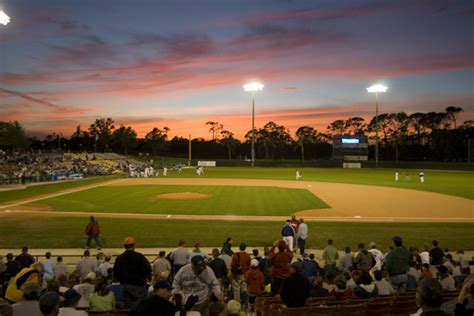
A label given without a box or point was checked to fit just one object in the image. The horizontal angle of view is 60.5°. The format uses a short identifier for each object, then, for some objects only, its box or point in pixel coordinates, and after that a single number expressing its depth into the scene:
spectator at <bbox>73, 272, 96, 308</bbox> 8.50
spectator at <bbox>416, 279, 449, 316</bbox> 4.20
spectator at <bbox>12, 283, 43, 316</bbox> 5.65
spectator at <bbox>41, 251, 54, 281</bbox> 11.67
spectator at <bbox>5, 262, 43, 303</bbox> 6.95
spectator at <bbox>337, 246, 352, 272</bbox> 12.39
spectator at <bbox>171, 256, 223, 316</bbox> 6.73
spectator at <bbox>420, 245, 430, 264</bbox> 12.93
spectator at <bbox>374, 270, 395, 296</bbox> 8.63
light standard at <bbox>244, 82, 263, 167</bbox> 74.19
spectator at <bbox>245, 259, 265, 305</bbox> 9.36
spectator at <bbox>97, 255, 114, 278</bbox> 11.23
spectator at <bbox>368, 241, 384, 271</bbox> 13.50
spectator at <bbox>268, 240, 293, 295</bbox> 9.69
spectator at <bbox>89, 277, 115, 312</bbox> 7.18
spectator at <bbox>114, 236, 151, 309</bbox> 7.52
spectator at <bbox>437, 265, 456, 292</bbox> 8.84
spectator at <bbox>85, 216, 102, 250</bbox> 18.42
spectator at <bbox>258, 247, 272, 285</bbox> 10.88
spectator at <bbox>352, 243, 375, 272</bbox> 11.65
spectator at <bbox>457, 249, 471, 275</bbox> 12.24
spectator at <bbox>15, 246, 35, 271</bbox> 11.44
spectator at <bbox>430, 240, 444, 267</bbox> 11.89
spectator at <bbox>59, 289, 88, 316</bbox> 6.17
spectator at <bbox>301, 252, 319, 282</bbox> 10.96
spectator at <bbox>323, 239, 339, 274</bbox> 13.43
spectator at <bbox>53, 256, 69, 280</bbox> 11.79
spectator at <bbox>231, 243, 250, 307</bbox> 9.63
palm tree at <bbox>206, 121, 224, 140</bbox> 169.75
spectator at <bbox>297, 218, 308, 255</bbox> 17.56
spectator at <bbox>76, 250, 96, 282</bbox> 11.58
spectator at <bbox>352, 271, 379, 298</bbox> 8.18
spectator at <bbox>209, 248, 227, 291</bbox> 10.31
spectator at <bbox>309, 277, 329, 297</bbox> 8.39
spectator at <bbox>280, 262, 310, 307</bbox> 7.33
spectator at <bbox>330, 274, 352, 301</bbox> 8.01
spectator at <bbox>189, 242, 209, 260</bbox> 12.12
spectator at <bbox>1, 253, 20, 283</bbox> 9.86
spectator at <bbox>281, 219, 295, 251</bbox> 16.81
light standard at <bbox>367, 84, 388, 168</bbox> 79.13
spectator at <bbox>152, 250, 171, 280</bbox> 10.75
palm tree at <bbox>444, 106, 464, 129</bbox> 143.00
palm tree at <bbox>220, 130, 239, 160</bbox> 159.62
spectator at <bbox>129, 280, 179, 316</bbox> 4.90
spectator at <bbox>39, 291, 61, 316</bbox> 5.11
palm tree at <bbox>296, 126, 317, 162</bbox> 150.88
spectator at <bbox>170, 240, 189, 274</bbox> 12.27
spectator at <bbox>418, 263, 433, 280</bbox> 9.60
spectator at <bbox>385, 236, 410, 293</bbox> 10.28
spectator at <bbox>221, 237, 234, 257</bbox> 12.85
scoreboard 90.75
